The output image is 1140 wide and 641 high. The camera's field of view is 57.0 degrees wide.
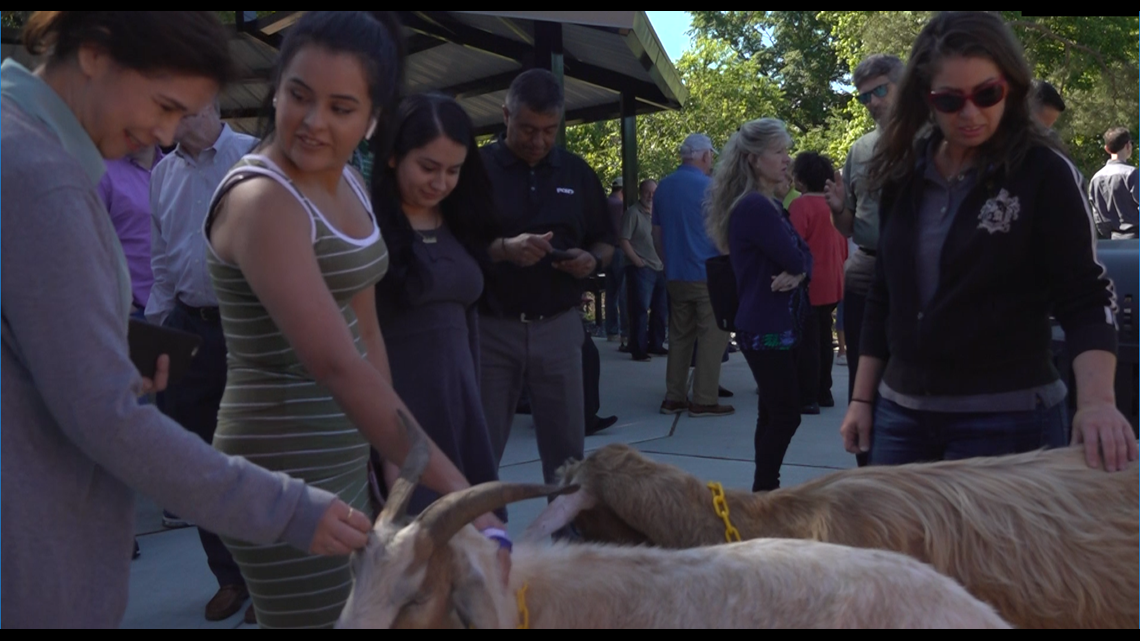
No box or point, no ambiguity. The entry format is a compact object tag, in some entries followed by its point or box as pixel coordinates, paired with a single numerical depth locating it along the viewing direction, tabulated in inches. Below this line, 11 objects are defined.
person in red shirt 341.7
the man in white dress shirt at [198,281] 184.9
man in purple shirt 204.2
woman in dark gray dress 145.4
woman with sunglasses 110.2
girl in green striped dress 87.8
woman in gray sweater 65.3
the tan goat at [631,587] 86.2
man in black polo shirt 173.9
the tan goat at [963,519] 107.0
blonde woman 220.5
